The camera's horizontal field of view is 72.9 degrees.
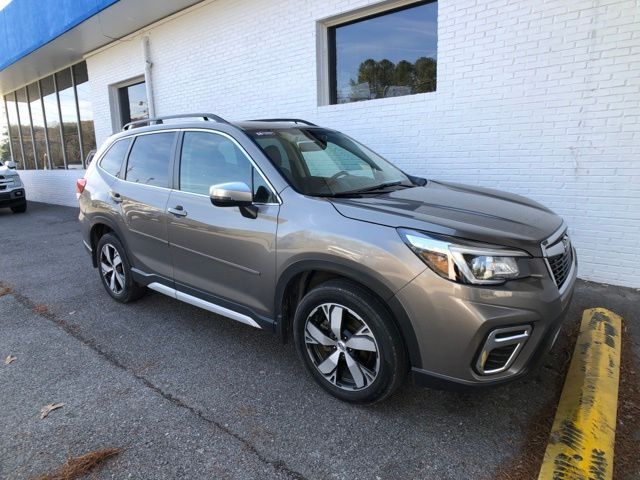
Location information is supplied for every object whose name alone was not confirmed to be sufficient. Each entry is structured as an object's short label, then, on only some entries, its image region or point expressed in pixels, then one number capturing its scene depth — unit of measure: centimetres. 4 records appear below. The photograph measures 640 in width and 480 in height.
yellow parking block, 207
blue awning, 912
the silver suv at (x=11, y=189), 1238
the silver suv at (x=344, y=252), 221
